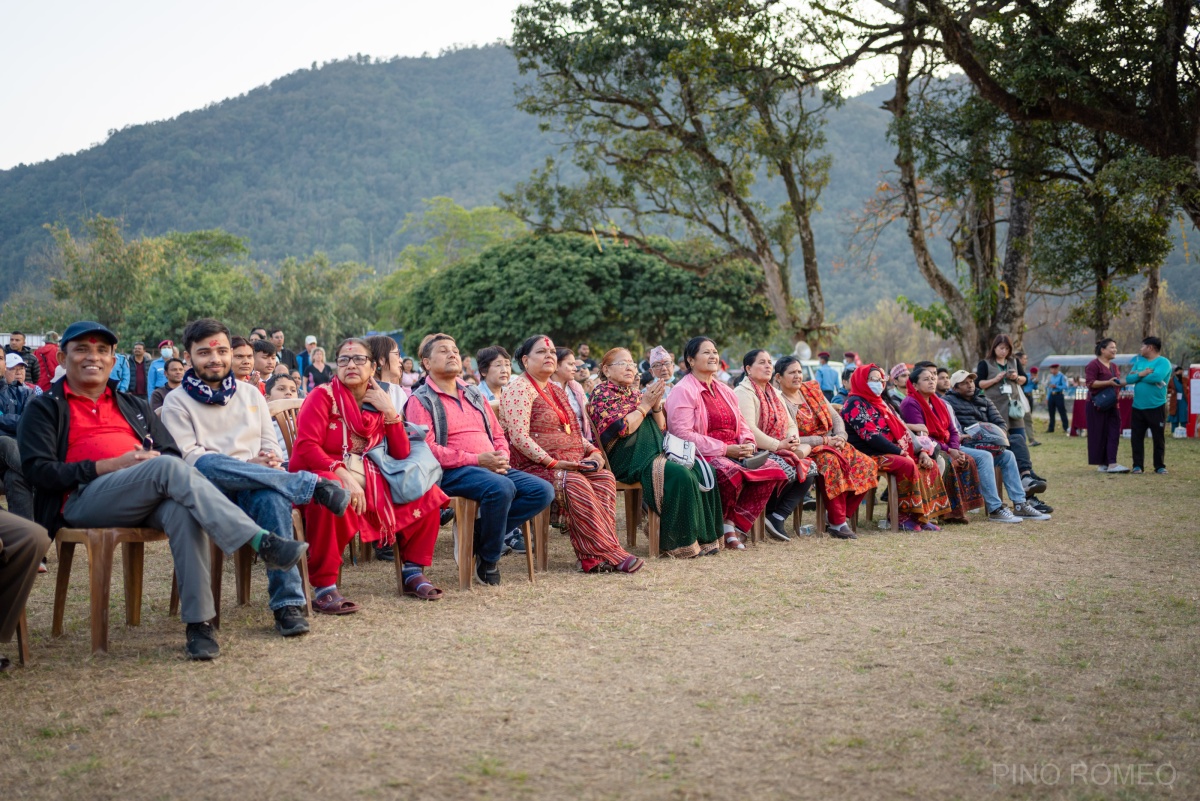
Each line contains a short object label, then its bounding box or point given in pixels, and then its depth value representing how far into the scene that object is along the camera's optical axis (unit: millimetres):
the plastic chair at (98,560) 4230
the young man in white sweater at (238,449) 4609
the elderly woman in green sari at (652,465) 6793
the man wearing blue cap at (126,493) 4215
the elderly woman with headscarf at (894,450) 8055
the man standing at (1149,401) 11891
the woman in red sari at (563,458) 6238
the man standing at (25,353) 10766
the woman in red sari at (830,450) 7746
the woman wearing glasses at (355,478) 5023
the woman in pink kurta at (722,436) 7246
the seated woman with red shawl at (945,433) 8477
